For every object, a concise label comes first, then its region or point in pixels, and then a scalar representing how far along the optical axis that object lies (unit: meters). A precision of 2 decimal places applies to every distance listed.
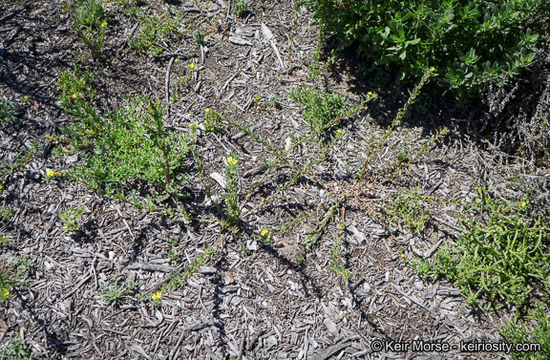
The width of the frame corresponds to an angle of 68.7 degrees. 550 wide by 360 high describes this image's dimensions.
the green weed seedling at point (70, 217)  3.20
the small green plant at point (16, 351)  2.71
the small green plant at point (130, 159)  3.35
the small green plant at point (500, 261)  3.10
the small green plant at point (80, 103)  3.48
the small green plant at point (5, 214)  3.21
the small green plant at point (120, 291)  2.96
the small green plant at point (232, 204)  3.08
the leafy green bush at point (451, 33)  3.45
